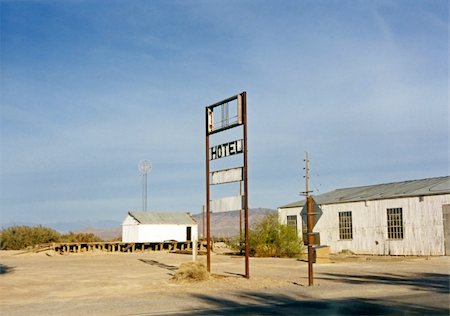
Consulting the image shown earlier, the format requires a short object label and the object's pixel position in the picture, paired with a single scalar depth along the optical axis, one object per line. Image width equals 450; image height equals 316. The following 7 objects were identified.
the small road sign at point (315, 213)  16.45
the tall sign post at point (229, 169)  18.64
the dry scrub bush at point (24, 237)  57.53
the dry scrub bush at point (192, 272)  17.61
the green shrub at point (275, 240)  35.38
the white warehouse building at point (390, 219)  33.22
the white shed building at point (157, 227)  53.31
